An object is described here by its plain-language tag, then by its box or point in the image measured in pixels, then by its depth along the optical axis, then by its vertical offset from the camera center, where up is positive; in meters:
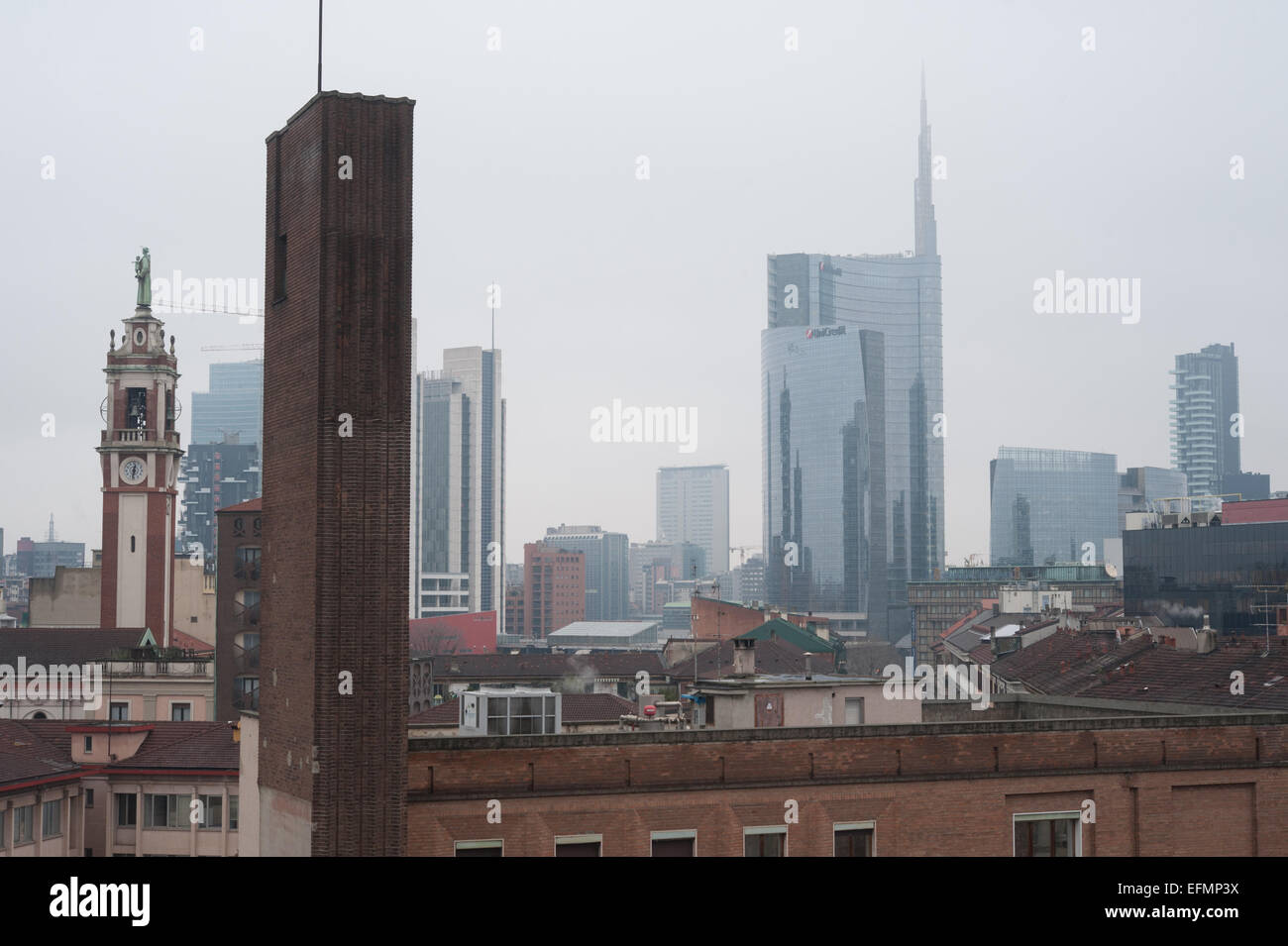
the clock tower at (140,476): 88.12 +3.73
